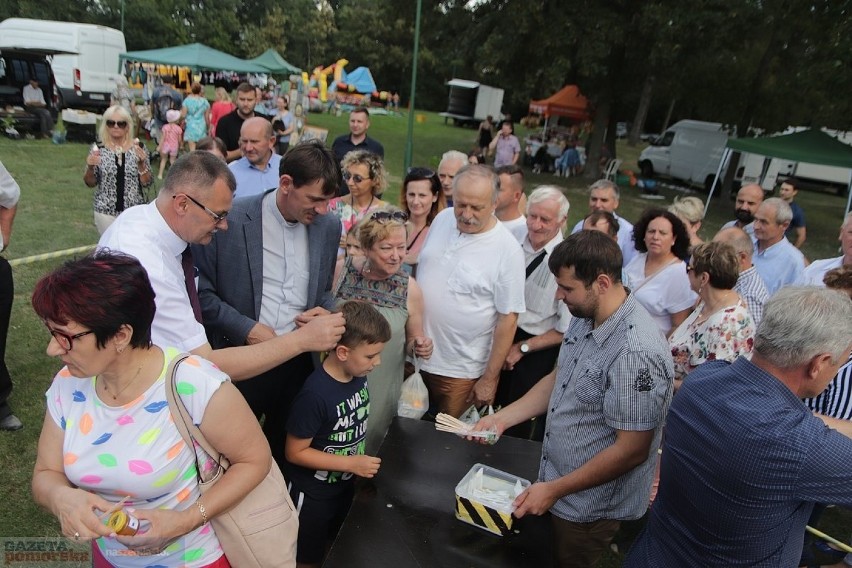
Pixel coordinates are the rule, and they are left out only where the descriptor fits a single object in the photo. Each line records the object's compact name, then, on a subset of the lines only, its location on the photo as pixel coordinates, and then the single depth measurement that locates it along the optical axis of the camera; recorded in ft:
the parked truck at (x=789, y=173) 63.62
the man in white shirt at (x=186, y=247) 6.88
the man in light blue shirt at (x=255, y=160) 15.49
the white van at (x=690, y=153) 65.98
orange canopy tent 73.00
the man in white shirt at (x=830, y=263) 13.78
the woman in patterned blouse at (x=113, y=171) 17.95
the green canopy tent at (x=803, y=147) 42.39
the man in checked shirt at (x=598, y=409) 6.72
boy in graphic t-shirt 7.73
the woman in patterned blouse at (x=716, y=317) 10.12
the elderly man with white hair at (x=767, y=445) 4.99
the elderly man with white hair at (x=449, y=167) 16.94
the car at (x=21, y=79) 47.65
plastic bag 9.87
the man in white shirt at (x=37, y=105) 48.57
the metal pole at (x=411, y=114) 38.40
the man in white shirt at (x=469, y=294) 10.87
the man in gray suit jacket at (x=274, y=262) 9.08
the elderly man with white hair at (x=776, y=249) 16.20
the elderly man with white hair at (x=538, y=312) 12.28
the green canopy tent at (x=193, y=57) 62.34
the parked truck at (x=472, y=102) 120.78
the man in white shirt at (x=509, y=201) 15.08
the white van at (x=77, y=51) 69.05
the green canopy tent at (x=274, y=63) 75.15
